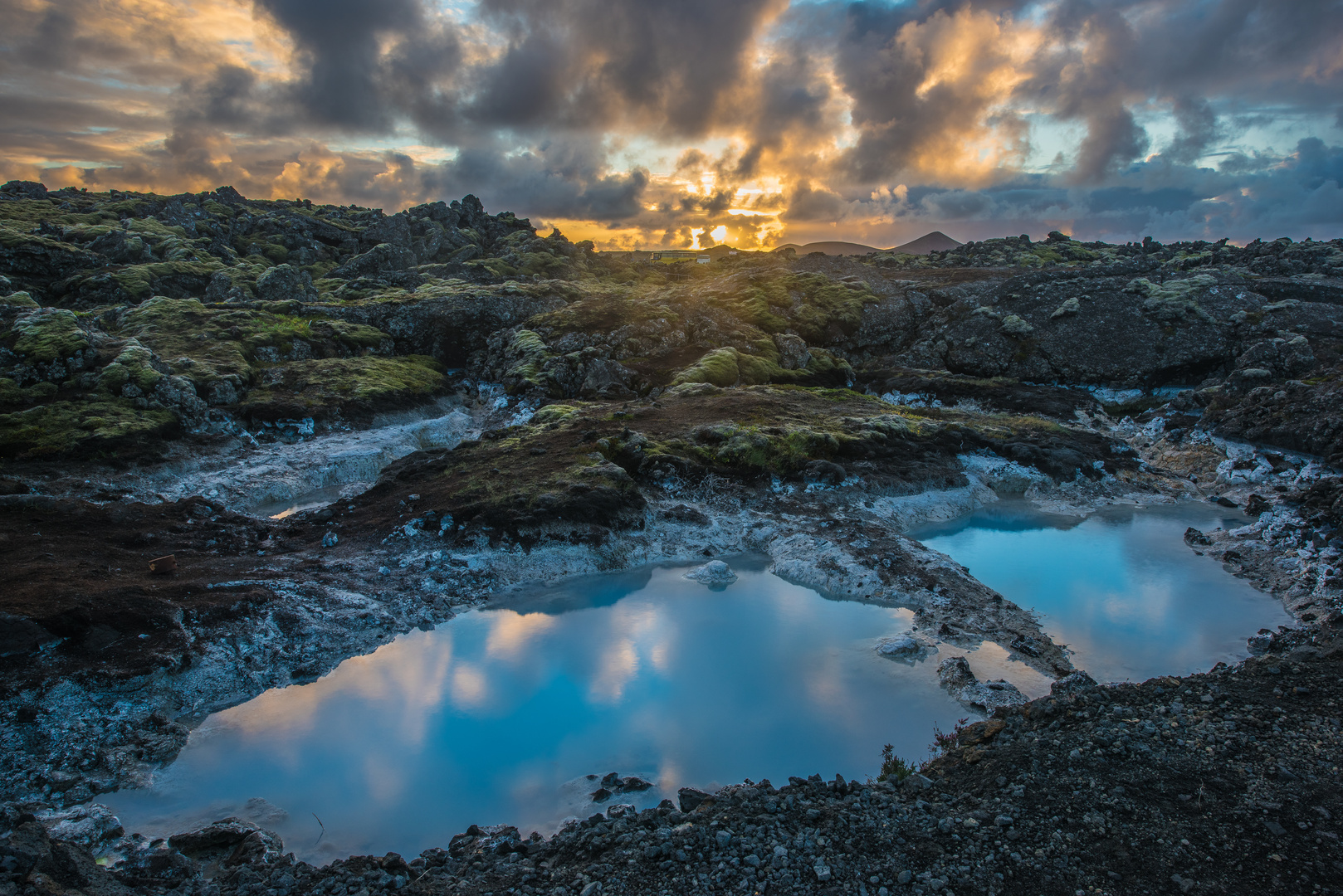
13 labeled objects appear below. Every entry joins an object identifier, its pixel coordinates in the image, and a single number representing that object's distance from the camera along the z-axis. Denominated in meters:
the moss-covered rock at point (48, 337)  41.25
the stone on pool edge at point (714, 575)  27.70
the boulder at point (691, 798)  14.55
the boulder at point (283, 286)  75.31
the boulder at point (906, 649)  21.69
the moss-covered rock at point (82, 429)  34.41
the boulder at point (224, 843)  13.85
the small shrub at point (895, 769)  14.85
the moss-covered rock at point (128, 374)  40.56
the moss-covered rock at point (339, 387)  45.59
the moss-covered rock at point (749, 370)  56.53
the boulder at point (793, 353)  64.12
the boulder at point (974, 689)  19.00
